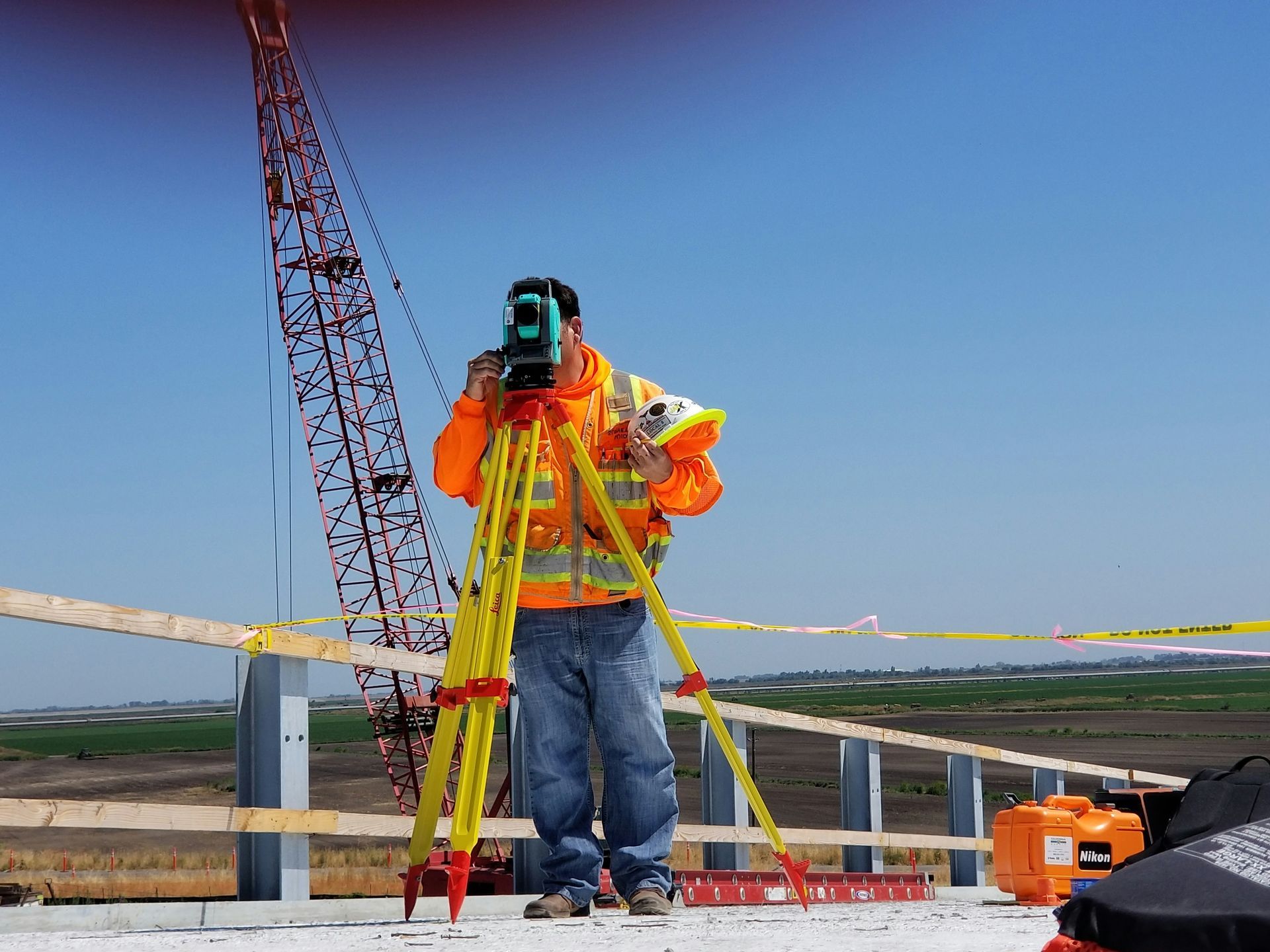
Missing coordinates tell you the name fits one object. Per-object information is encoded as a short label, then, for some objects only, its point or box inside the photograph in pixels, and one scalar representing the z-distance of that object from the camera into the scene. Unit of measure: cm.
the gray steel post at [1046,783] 811
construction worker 333
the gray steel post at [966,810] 722
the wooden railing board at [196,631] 304
